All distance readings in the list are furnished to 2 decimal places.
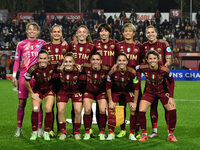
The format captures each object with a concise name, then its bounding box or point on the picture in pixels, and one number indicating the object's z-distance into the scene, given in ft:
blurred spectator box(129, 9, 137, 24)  110.08
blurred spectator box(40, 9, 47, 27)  108.37
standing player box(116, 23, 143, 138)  24.08
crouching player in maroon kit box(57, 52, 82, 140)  22.97
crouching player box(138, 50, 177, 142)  22.54
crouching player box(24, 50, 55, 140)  22.89
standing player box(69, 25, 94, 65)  24.20
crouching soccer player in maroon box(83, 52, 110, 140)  23.08
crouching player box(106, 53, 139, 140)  22.94
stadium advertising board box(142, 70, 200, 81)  82.02
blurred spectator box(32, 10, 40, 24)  108.47
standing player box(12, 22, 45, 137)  24.49
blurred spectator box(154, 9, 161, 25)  111.45
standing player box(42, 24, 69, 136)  24.27
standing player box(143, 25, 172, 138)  24.17
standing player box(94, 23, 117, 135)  24.26
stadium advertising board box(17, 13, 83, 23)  109.29
